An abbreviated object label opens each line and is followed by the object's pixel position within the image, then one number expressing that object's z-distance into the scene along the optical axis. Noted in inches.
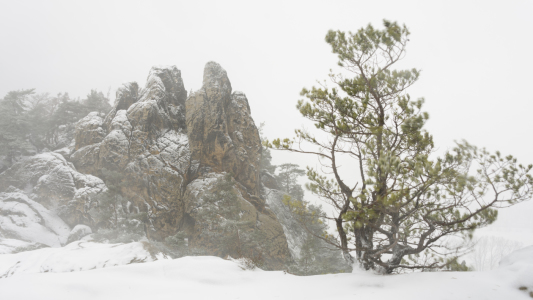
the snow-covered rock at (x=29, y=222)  682.8
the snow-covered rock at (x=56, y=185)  762.2
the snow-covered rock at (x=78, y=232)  686.5
